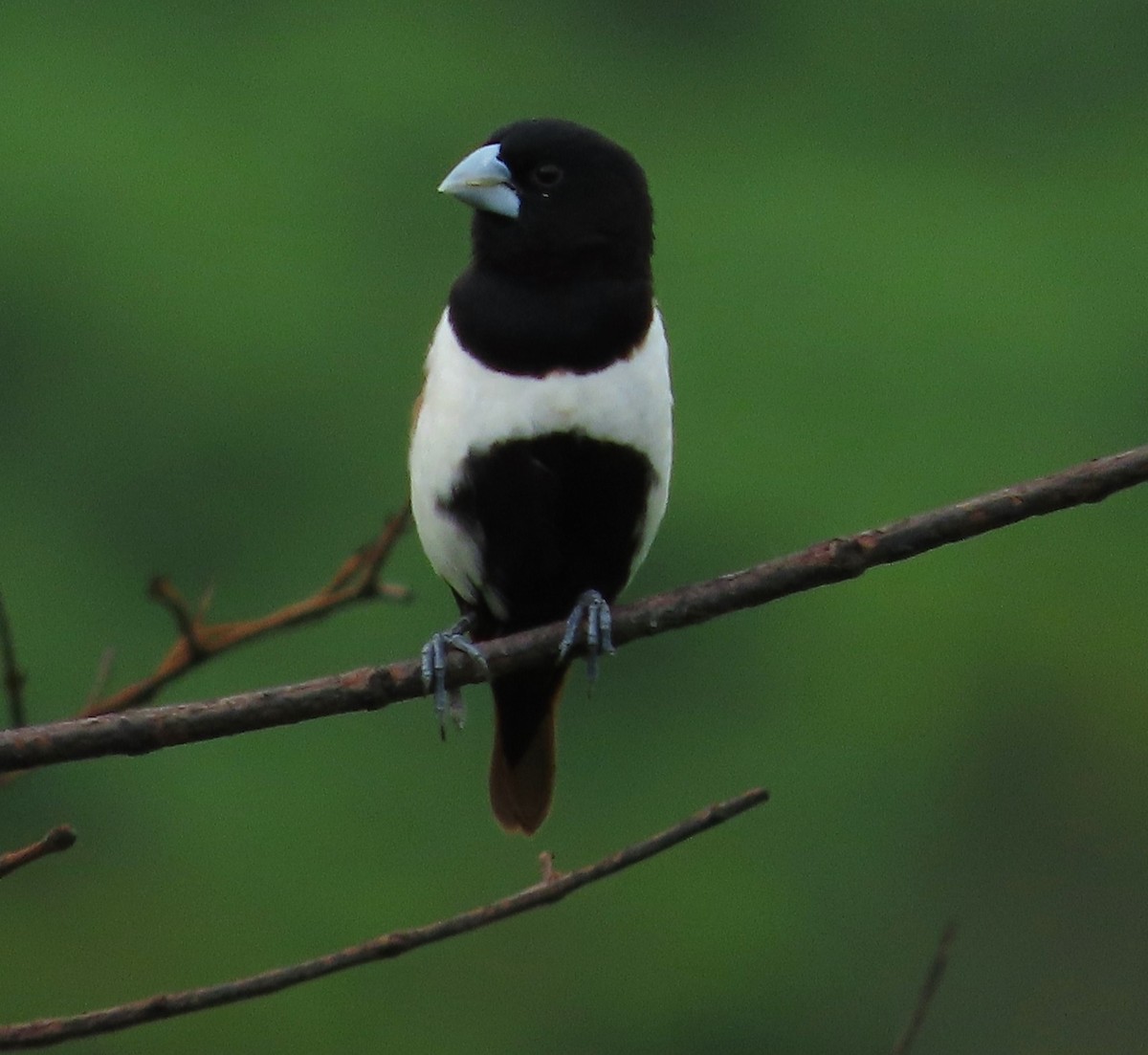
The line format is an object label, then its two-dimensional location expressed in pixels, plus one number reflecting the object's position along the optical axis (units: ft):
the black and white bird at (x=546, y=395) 10.85
